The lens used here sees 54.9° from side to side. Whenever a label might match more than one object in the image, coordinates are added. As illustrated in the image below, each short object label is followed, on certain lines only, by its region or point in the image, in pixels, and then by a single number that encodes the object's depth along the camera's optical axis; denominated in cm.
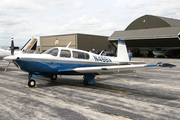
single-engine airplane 780
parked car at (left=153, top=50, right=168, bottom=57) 4071
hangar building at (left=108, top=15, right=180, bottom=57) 3809
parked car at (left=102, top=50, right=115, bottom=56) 5347
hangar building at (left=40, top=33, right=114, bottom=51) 5678
